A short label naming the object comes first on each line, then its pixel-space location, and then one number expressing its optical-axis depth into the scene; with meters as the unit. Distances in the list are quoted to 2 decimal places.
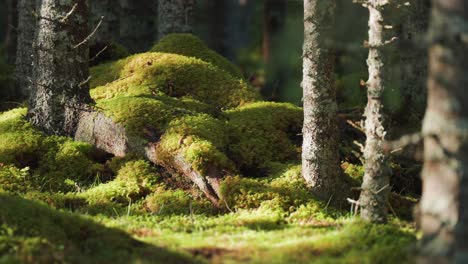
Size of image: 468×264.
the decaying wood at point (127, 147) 10.05
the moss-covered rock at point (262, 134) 10.95
